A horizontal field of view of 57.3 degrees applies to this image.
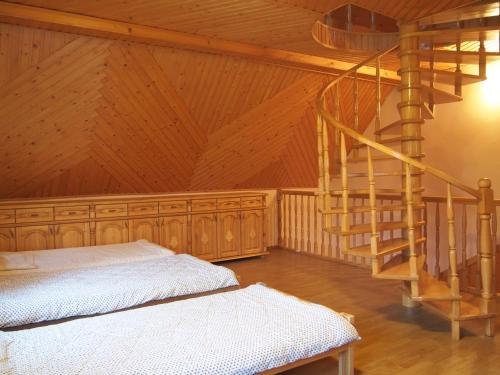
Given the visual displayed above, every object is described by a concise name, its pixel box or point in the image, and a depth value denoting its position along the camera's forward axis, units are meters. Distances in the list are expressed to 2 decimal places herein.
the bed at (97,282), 2.93
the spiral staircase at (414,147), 3.37
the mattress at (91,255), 3.88
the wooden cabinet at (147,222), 4.63
